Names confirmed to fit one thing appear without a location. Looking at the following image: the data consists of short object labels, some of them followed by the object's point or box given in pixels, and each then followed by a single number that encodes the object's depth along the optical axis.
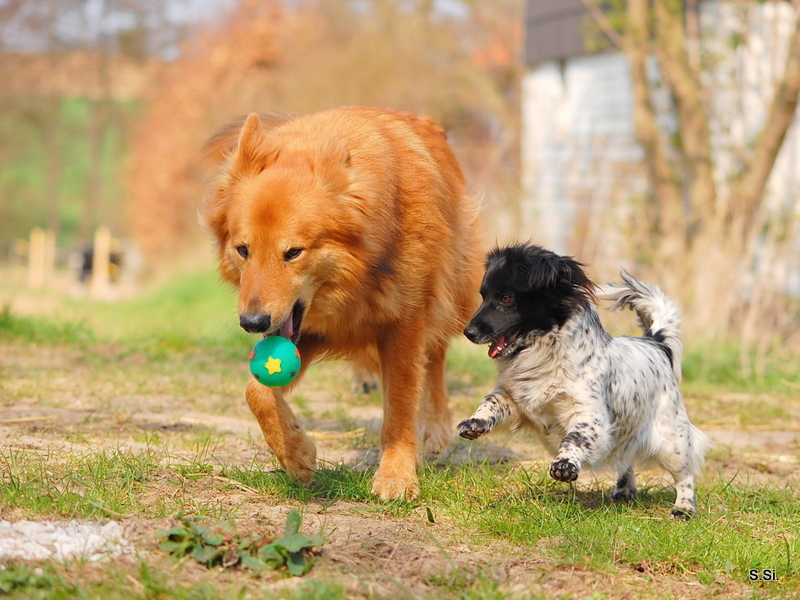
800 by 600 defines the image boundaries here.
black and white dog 3.88
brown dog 3.82
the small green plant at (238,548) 2.93
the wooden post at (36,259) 29.14
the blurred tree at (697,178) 8.91
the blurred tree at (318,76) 21.25
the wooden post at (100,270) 26.69
